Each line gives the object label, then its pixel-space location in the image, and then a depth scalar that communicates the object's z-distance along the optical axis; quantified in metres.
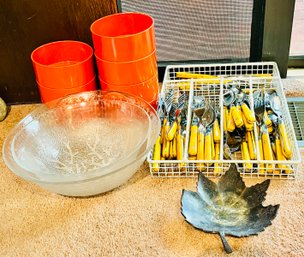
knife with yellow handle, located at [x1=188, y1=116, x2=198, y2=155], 1.05
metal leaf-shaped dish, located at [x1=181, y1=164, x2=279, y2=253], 0.90
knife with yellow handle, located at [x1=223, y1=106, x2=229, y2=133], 1.11
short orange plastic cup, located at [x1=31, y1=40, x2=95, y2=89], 1.14
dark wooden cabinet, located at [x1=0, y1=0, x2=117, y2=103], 1.22
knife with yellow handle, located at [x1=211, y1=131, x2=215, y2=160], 1.05
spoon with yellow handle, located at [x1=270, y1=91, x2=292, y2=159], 1.03
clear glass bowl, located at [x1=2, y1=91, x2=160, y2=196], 0.96
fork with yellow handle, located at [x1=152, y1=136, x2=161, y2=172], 1.06
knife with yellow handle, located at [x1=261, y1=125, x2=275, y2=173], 1.02
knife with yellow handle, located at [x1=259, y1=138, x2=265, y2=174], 1.03
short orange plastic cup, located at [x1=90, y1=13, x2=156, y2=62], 1.09
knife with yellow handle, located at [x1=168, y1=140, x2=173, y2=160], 1.06
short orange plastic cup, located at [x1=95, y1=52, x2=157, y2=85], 1.12
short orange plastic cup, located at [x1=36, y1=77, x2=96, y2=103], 1.16
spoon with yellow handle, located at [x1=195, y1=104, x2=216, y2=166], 1.05
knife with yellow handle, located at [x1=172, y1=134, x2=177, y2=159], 1.06
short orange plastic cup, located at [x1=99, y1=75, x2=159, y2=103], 1.15
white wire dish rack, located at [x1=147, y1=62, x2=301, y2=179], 1.03
